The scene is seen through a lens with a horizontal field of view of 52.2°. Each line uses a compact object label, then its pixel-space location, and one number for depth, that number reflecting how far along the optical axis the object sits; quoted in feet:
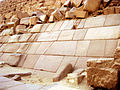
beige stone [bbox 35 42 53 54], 17.47
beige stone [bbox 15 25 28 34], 24.19
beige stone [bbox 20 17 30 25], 26.03
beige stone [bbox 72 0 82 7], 22.97
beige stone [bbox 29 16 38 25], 24.43
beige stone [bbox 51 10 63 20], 22.31
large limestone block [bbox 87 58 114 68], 7.86
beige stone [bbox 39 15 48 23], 24.02
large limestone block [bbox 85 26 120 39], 14.17
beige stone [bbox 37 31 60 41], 18.64
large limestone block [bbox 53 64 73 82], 11.15
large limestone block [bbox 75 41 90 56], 14.13
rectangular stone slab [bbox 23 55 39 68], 16.39
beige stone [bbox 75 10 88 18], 19.52
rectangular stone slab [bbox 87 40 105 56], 13.19
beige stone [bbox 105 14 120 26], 15.77
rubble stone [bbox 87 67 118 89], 7.52
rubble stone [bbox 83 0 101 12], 19.89
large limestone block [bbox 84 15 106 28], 16.80
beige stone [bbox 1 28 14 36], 25.82
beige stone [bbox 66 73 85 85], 9.50
